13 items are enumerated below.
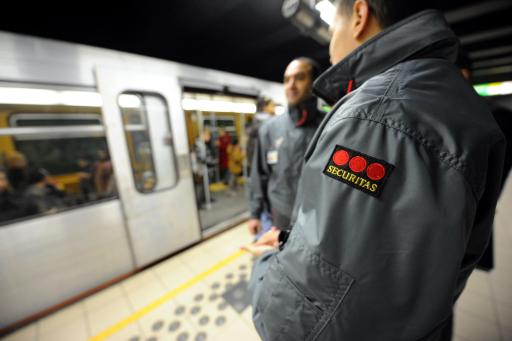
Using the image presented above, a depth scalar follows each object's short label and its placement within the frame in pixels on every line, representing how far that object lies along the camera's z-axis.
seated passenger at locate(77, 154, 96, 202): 2.63
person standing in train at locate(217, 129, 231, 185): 6.85
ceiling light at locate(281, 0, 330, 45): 2.13
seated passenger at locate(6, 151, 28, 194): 2.20
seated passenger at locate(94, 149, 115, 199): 2.70
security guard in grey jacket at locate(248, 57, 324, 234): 1.76
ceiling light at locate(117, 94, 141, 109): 2.77
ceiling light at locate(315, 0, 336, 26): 1.99
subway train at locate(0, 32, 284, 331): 2.21
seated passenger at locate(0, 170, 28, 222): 2.16
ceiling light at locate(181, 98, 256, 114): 5.00
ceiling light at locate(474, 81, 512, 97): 8.69
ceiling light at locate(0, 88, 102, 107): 2.13
